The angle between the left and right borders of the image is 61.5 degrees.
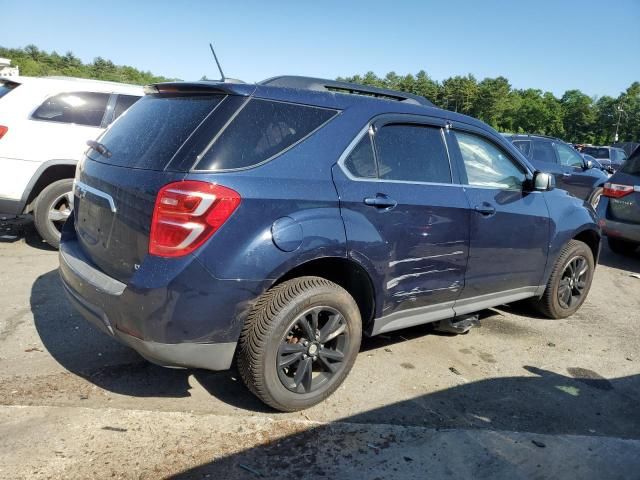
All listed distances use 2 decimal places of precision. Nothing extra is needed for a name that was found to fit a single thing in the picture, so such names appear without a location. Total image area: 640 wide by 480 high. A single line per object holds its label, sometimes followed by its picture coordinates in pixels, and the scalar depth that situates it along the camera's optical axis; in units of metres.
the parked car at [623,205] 7.25
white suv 5.64
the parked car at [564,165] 10.66
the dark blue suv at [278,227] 2.61
